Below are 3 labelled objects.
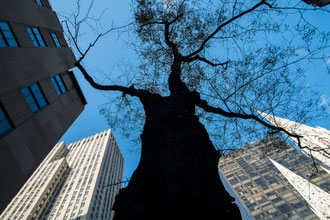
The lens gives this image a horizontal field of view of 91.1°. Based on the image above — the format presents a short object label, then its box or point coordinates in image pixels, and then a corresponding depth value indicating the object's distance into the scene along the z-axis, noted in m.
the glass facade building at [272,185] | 47.41
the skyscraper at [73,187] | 52.34
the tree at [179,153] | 1.68
